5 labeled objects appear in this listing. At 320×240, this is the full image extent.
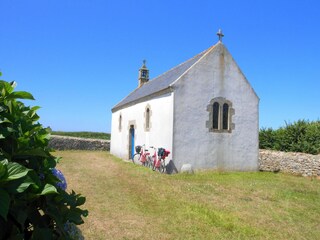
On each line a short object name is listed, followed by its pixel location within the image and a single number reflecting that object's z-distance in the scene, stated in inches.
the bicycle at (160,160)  561.6
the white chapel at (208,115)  568.4
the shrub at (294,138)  664.4
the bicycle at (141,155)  669.9
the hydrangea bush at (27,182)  69.9
